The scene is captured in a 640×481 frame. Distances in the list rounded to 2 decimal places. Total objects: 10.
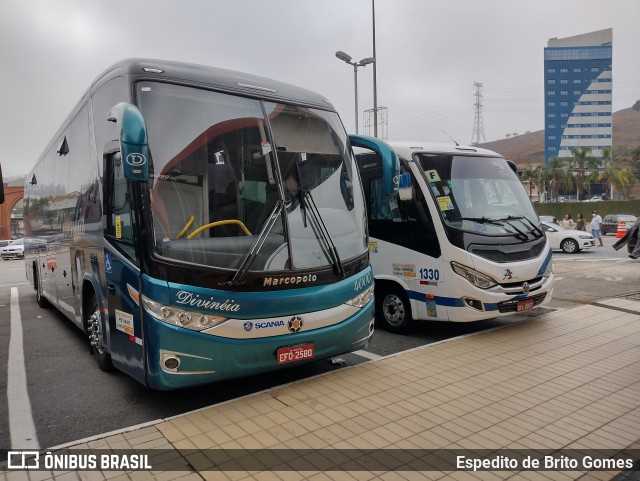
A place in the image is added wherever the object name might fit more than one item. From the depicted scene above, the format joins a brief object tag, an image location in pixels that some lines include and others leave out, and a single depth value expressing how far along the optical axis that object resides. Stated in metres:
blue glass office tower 103.69
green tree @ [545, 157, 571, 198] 72.62
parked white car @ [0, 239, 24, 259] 33.41
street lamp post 19.92
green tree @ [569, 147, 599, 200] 70.06
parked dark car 34.46
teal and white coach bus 4.36
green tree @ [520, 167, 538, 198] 74.29
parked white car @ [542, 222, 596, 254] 22.02
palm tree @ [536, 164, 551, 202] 74.31
